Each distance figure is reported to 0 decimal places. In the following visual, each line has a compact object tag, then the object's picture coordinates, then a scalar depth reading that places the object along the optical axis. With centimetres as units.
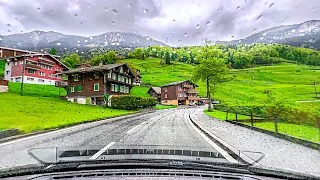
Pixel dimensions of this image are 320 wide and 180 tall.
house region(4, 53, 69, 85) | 4403
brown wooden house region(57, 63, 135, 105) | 3978
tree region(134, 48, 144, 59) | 14375
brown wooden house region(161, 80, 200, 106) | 7338
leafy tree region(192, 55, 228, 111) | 4194
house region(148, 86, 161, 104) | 7581
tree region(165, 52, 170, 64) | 14100
